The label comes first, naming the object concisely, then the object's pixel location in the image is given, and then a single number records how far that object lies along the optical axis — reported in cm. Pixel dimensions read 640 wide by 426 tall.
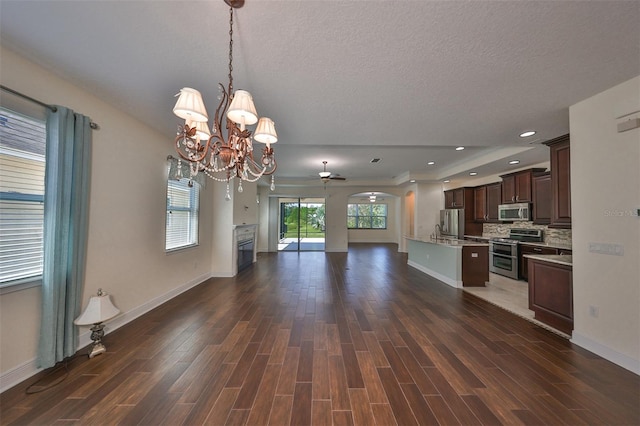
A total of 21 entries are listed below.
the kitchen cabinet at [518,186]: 525
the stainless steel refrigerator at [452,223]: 716
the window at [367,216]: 1335
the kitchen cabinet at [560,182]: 297
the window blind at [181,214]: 404
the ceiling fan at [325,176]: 646
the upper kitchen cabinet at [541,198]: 476
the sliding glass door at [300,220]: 1044
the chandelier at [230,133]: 172
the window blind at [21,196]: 190
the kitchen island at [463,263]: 484
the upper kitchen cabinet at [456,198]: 713
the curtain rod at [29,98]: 181
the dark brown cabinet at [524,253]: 492
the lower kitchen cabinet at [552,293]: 280
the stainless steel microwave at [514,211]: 530
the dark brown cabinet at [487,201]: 629
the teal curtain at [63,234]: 207
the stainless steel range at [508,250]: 529
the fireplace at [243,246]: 565
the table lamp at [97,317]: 232
